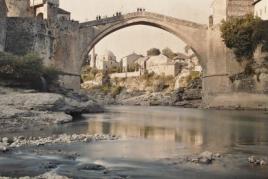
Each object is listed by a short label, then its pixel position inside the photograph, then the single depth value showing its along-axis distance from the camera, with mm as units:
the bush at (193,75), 79288
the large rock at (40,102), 28453
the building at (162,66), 94062
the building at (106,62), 127500
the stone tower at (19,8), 52219
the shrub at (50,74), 41134
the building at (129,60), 123625
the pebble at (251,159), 15581
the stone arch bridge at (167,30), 54625
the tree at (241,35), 49656
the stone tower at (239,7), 55188
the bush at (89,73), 112275
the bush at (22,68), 34438
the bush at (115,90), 96250
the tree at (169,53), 118162
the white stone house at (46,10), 51909
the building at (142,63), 104906
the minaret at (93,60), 130875
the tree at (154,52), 131250
